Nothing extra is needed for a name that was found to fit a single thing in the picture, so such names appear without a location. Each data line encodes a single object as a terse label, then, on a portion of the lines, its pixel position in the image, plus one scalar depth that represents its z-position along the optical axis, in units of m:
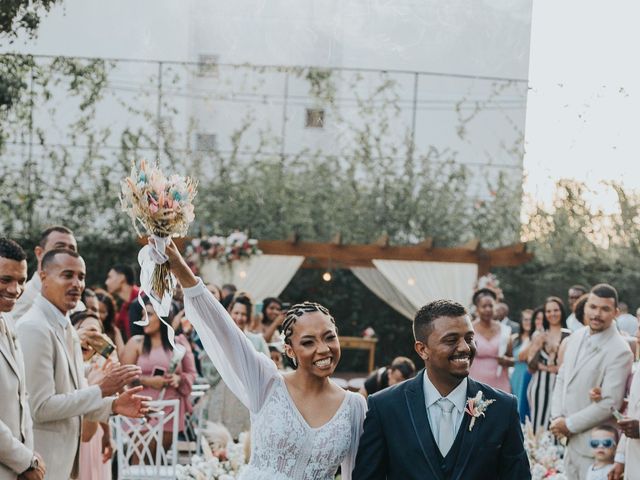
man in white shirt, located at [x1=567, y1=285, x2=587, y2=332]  12.00
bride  4.17
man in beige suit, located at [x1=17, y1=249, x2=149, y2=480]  5.37
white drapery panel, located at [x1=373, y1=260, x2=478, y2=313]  16.62
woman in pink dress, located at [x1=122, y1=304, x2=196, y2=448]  8.57
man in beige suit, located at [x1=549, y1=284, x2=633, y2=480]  7.70
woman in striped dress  10.46
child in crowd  7.50
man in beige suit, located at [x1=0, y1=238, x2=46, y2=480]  4.71
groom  3.87
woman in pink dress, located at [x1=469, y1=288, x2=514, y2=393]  10.42
